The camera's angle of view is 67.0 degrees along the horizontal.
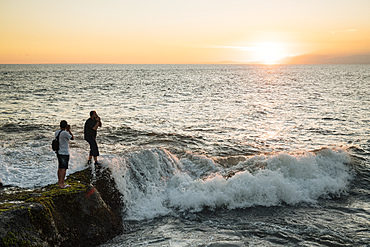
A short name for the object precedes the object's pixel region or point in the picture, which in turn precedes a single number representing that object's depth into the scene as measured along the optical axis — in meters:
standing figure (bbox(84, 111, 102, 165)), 10.23
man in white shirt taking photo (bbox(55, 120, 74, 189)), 8.01
